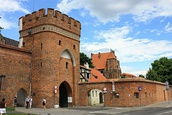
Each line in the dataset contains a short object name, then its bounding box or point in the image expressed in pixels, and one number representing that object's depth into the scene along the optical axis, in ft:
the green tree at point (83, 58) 141.09
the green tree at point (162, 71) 141.09
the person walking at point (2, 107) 39.90
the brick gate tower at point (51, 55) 70.00
